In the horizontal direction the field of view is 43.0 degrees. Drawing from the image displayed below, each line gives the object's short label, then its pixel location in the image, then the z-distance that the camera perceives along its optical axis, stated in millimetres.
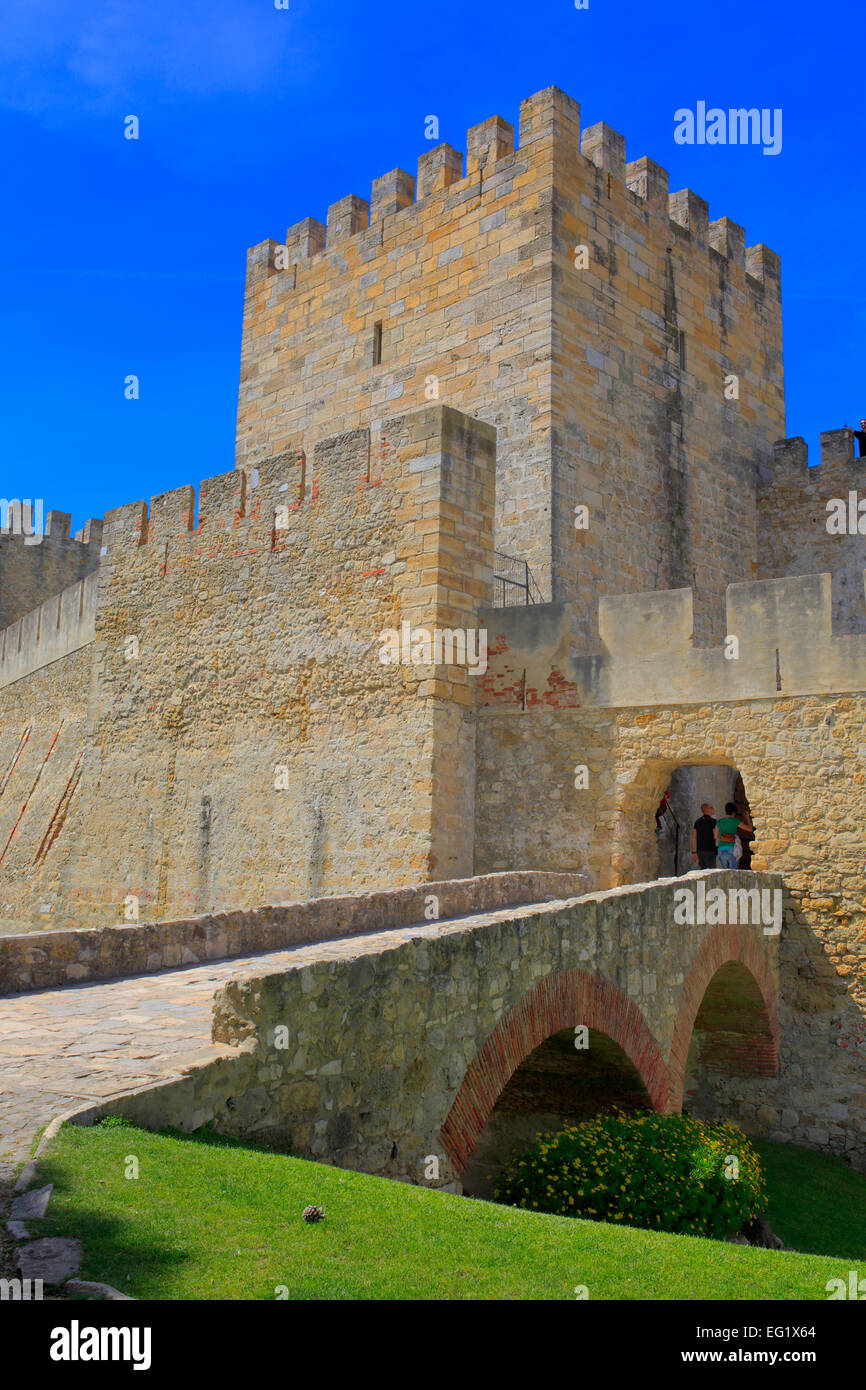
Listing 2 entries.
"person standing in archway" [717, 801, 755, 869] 12078
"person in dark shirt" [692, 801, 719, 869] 12695
